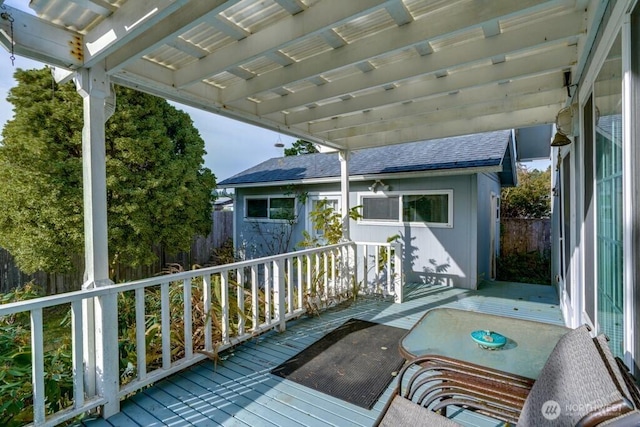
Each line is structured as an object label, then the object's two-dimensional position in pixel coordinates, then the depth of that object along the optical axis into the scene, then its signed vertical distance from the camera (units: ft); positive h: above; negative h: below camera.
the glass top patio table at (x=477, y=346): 5.77 -2.89
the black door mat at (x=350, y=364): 8.79 -5.09
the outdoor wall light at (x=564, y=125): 9.85 +2.59
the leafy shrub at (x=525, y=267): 27.02 -5.69
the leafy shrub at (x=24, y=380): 6.96 -4.20
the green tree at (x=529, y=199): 33.42 +0.71
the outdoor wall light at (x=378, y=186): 23.09 +1.71
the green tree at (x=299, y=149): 70.70 +14.16
